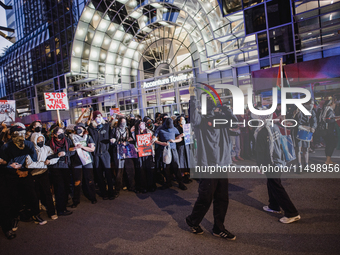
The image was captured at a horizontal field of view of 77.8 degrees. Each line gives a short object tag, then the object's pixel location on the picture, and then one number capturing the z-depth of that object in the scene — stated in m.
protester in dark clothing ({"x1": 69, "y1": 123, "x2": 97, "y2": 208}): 5.12
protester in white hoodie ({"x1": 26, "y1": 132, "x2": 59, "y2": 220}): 4.46
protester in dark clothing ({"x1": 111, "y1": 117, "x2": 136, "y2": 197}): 5.74
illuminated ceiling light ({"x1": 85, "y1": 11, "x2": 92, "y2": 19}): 21.25
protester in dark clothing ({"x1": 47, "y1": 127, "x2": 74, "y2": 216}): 4.71
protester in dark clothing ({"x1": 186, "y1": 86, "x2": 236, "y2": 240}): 3.37
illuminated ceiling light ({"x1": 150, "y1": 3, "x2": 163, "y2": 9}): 17.36
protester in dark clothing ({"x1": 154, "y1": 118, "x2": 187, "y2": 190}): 5.83
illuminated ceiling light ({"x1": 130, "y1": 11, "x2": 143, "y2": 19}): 19.08
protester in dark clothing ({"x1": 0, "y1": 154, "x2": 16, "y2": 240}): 4.02
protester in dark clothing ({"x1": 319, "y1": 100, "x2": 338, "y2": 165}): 6.19
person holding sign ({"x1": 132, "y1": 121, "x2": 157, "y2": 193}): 5.81
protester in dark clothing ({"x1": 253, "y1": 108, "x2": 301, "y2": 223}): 3.58
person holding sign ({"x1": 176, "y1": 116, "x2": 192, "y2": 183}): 6.25
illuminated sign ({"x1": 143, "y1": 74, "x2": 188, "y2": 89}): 18.27
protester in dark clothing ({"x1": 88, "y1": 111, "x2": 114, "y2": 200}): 5.51
